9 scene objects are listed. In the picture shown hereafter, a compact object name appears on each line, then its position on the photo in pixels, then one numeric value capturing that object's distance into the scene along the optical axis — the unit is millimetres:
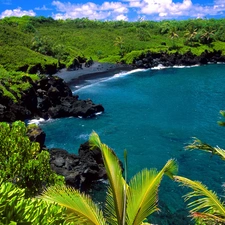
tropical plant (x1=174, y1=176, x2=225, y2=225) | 9305
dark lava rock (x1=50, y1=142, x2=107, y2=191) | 28683
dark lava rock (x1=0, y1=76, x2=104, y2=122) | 49278
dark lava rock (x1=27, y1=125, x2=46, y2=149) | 32656
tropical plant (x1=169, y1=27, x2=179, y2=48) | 121338
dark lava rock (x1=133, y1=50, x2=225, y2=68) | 104500
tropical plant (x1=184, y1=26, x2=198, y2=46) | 121425
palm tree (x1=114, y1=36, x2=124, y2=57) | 115550
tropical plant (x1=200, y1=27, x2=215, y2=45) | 120812
